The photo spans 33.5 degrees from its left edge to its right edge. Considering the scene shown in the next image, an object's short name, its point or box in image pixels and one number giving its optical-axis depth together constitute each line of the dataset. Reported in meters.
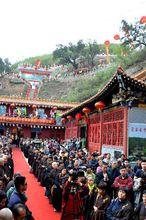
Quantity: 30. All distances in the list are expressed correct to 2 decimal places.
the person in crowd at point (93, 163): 7.67
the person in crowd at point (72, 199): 5.08
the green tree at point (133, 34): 31.85
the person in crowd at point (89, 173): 6.41
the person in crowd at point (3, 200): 2.93
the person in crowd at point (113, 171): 6.30
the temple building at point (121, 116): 9.33
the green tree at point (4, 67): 54.23
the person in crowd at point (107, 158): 7.93
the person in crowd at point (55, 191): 7.01
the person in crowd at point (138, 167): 6.36
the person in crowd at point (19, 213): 2.65
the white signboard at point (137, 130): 9.56
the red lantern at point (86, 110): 14.03
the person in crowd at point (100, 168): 6.53
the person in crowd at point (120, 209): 4.48
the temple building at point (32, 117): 26.86
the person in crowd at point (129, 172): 6.10
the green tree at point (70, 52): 48.71
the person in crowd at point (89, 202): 5.13
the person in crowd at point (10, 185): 4.15
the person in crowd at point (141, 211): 4.30
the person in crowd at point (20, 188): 3.43
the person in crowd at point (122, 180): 5.61
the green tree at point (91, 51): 48.17
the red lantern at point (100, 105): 11.43
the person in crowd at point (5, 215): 2.23
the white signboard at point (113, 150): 10.08
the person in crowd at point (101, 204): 4.78
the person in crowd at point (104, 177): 6.18
